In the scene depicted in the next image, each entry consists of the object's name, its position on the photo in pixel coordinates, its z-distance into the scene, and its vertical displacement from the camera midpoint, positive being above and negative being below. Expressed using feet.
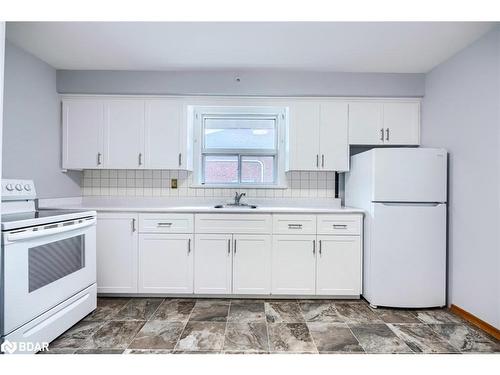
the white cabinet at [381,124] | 9.50 +2.24
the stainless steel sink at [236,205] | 9.67 -0.76
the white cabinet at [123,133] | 9.47 +1.83
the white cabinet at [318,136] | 9.51 +1.79
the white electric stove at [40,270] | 5.10 -1.93
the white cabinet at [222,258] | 8.57 -2.36
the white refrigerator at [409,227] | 7.95 -1.20
